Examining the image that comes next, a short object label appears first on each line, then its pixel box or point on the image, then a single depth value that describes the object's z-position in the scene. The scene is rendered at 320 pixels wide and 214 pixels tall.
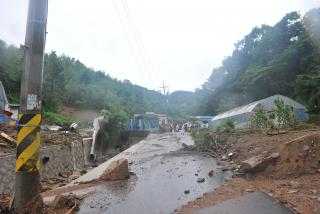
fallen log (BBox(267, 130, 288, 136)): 12.61
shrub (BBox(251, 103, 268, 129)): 18.33
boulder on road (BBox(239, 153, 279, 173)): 8.27
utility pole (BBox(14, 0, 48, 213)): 5.31
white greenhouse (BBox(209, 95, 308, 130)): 32.50
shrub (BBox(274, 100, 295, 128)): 16.48
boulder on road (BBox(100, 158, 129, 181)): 9.30
